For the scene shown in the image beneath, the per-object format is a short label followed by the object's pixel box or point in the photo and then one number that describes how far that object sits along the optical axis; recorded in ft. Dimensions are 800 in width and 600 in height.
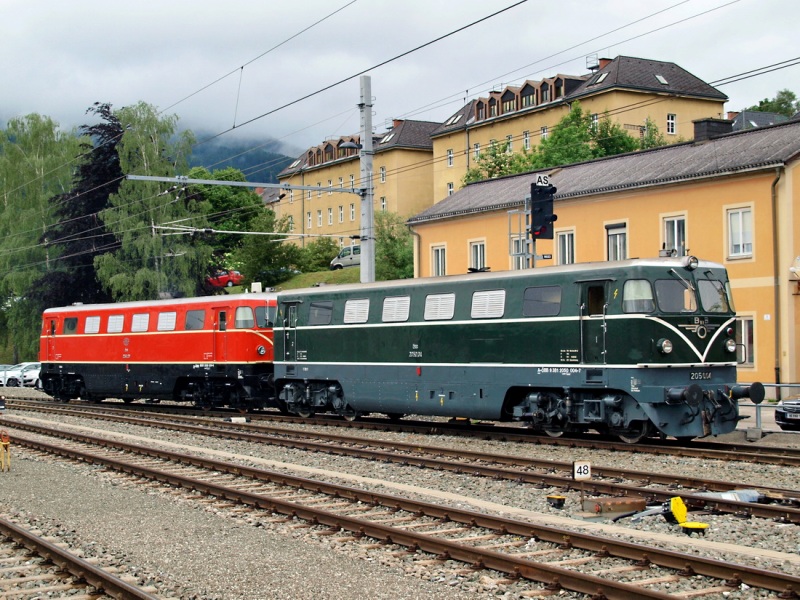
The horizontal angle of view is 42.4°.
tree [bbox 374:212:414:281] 196.61
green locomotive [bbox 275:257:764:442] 59.52
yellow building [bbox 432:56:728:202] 223.10
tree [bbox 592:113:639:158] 198.29
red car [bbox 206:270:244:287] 249.84
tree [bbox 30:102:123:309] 196.75
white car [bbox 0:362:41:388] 174.50
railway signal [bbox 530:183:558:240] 78.54
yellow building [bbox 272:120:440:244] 284.20
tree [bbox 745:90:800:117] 320.29
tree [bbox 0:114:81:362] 211.00
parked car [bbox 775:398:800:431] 70.38
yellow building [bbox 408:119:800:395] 100.58
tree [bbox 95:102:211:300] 190.19
